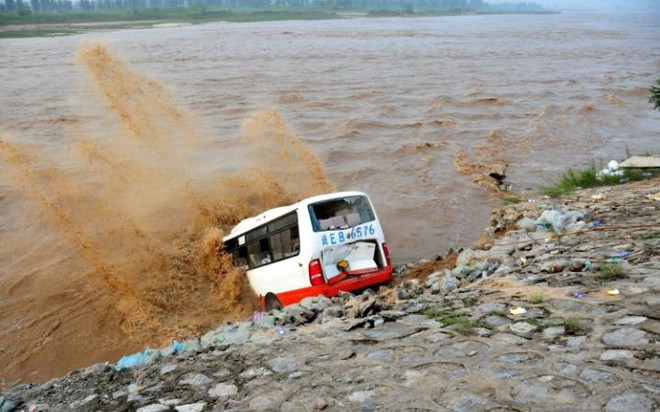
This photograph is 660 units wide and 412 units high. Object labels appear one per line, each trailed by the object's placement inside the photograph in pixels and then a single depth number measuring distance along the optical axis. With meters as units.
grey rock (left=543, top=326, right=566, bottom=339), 5.38
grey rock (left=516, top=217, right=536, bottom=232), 10.45
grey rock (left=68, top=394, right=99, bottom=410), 5.46
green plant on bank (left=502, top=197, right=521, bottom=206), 15.55
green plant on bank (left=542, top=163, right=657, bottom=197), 13.70
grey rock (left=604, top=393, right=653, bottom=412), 3.91
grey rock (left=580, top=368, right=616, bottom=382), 4.38
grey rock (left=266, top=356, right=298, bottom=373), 5.73
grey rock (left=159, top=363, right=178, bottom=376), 6.02
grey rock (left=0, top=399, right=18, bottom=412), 5.56
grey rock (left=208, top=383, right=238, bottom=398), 5.32
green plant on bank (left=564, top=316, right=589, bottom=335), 5.34
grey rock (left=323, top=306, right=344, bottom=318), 7.71
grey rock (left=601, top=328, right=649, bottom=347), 4.84
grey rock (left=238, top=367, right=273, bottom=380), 5.66
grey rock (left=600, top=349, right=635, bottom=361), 4.64
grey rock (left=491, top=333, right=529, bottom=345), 5.38
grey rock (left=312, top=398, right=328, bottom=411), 4.73
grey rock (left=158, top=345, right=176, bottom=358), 6.67
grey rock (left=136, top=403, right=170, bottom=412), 5.12
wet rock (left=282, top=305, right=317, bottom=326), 7.62
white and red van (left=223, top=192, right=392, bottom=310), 9.65
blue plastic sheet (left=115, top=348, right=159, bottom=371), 6.49
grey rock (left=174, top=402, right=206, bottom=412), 5.06
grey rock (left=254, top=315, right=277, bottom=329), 7.50
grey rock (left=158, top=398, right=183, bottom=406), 5.21
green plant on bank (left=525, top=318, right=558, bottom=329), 5.61
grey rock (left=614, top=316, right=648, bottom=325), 5.20
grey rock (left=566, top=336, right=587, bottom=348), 5.10
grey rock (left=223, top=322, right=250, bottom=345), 6.81
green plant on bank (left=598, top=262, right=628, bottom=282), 6.57
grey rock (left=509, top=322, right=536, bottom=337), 5.56
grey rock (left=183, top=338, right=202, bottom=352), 6.66
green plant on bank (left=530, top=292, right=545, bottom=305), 6.30
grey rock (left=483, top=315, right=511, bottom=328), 5.89
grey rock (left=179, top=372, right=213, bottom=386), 5.63
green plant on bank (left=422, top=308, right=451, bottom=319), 6.57
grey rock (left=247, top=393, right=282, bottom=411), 4.91
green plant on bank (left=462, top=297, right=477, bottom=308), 6.79
